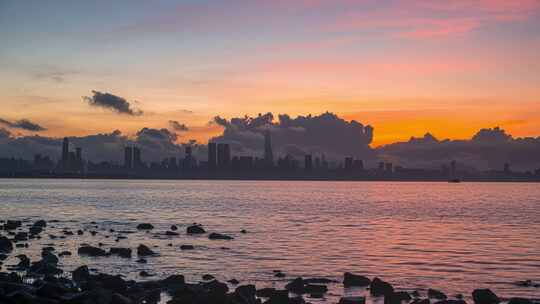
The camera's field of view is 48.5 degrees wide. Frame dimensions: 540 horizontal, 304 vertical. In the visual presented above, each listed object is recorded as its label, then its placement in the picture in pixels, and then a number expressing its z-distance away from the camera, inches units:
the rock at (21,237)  2342.5
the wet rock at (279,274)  1624.0
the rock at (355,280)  1465.7
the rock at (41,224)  2949.3
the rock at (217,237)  2549.2
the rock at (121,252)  1944.9
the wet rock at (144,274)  1572.1
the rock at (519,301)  1205.2
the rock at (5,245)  2032.5
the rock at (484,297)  1288.1
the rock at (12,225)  2821.6
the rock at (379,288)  1349.2
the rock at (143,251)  1962.4
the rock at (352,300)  1184.8
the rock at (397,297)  1259.2
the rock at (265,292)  1280.8
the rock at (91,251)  1968.5
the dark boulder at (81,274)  1452.5
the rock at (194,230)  2743.1
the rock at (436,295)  1321.5
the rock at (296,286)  1375.5
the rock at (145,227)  2965.1
